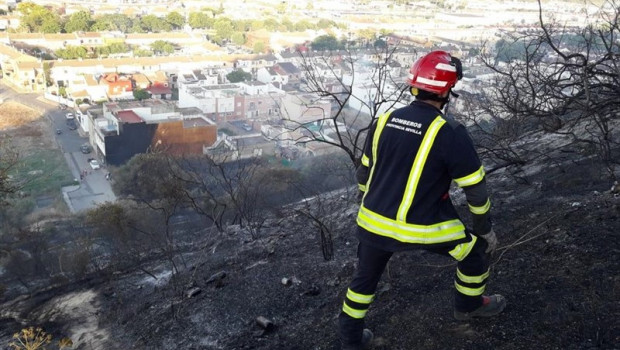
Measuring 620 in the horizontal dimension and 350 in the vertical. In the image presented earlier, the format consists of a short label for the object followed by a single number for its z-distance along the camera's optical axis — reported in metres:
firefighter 2.33
